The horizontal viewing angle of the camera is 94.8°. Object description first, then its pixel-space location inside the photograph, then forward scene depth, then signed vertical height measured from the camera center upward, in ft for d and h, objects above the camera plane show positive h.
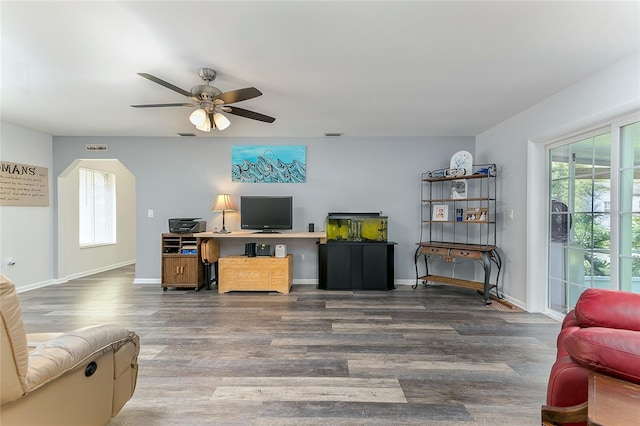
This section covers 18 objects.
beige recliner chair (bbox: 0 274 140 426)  3.45 -2.34
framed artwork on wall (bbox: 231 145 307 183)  15.96 +2.55
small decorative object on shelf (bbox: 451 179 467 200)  14.46 +1.09
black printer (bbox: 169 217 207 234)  14.74 -0.73
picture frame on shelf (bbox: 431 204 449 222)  14.76 -0.08
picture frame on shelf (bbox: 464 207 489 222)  13.37 -0.18
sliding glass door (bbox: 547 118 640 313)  8.23 -0.08
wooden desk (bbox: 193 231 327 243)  14.10 -1.16
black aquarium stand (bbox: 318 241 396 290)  14.70 -2.72
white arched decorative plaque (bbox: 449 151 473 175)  13.78 +2.38
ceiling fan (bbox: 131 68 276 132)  8.24 +3.25
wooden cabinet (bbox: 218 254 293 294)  14.23 -3.06
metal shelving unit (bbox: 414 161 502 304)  13.10 -0.46
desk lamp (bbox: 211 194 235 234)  14.79 +0.35
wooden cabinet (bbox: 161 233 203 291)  14.57 -2.64
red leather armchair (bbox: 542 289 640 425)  3.45 -1.78
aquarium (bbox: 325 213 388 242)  15.38 -0.89
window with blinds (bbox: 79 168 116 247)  18.78 +0.26
